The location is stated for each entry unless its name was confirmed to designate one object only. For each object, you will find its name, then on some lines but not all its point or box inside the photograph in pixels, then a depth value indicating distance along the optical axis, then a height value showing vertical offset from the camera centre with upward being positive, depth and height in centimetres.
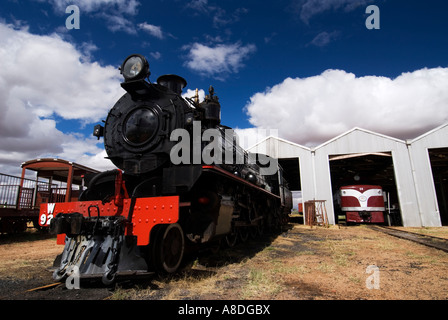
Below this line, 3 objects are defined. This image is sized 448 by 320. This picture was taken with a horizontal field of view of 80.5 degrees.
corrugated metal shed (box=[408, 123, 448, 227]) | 1431 +221
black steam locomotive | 352 +41
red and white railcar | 1486 +42
